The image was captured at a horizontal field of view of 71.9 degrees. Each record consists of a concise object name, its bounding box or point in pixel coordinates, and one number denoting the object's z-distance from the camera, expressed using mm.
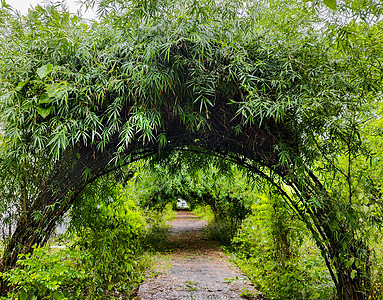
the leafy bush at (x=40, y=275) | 1941
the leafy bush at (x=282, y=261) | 2947
